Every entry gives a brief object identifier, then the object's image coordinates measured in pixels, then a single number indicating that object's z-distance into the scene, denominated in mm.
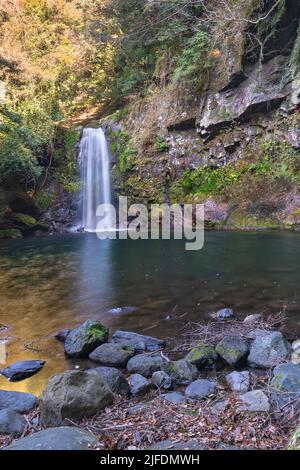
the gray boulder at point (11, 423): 2820
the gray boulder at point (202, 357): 4156
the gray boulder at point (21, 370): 4055
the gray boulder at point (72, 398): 2859
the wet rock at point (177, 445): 2252
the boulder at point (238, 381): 3490
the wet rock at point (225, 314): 5508
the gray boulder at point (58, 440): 2244
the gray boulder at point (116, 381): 3559
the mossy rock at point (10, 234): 16427
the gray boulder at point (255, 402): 2809
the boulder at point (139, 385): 3602
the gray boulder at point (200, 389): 3436
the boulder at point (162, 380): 3697
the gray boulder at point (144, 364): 4090
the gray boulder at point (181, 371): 3834
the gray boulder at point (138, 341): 4680
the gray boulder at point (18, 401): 3282
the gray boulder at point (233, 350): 4164
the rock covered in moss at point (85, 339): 4609
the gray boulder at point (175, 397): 3266
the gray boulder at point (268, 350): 4074
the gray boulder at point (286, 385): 2766
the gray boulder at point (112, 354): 4383
